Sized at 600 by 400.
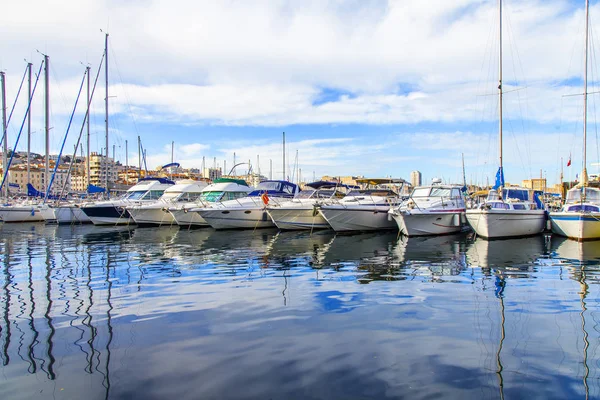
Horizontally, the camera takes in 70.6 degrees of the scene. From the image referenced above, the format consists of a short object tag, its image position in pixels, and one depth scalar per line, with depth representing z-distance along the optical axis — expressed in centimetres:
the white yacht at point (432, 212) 2070
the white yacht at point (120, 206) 2911
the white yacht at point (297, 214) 2381
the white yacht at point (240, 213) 2472
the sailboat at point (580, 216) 1833
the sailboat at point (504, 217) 1936
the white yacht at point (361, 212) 2247
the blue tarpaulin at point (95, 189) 3506
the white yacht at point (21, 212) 3328
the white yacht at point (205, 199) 2725
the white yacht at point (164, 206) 2855
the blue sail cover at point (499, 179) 2369
